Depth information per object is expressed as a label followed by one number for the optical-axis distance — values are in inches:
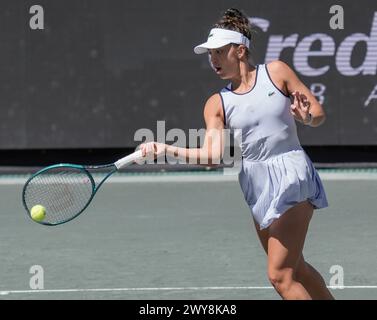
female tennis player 422.6
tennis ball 454.6
